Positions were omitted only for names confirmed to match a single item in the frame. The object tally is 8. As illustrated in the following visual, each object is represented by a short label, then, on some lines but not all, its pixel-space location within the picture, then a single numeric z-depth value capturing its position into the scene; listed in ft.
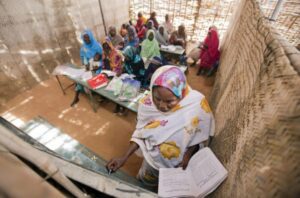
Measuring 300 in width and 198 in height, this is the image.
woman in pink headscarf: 14.07
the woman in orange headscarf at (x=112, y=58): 11.10
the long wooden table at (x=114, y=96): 8.51
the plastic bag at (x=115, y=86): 9.12
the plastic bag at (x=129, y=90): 8.88
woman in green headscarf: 12.75
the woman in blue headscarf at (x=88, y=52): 11.73
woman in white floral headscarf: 4.27
